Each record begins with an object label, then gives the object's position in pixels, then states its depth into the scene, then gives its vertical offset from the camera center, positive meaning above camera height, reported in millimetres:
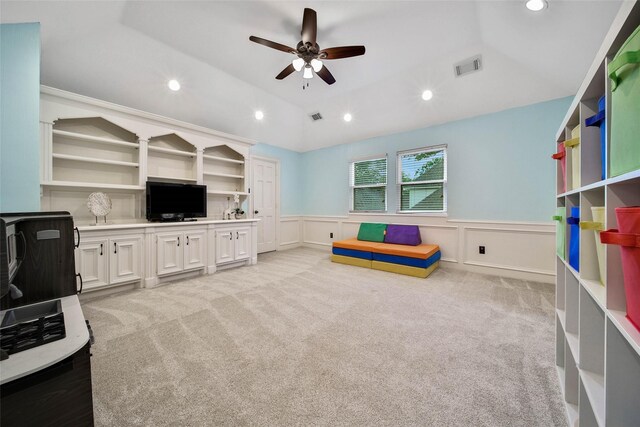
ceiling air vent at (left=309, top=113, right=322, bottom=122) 5271 +2147
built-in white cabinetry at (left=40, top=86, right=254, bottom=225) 2957 +923
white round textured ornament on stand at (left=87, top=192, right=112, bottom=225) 3123 +133
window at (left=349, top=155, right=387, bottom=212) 5238 +644
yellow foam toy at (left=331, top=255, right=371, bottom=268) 4396 -922
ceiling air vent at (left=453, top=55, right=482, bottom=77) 3323 +2089
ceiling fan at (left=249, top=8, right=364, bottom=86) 2434 +1810
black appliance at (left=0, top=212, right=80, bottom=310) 1195 -228
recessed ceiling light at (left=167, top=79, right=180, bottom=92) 3572 +1940
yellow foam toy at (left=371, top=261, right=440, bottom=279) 3799 -943
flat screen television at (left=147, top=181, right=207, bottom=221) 3580 +200
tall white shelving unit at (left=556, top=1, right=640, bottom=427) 739 -325
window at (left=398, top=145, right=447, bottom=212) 4473 +636
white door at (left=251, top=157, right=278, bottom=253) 5660 +347
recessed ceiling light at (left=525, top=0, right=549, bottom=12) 2185 +1913
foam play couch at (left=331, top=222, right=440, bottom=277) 3867 -670
